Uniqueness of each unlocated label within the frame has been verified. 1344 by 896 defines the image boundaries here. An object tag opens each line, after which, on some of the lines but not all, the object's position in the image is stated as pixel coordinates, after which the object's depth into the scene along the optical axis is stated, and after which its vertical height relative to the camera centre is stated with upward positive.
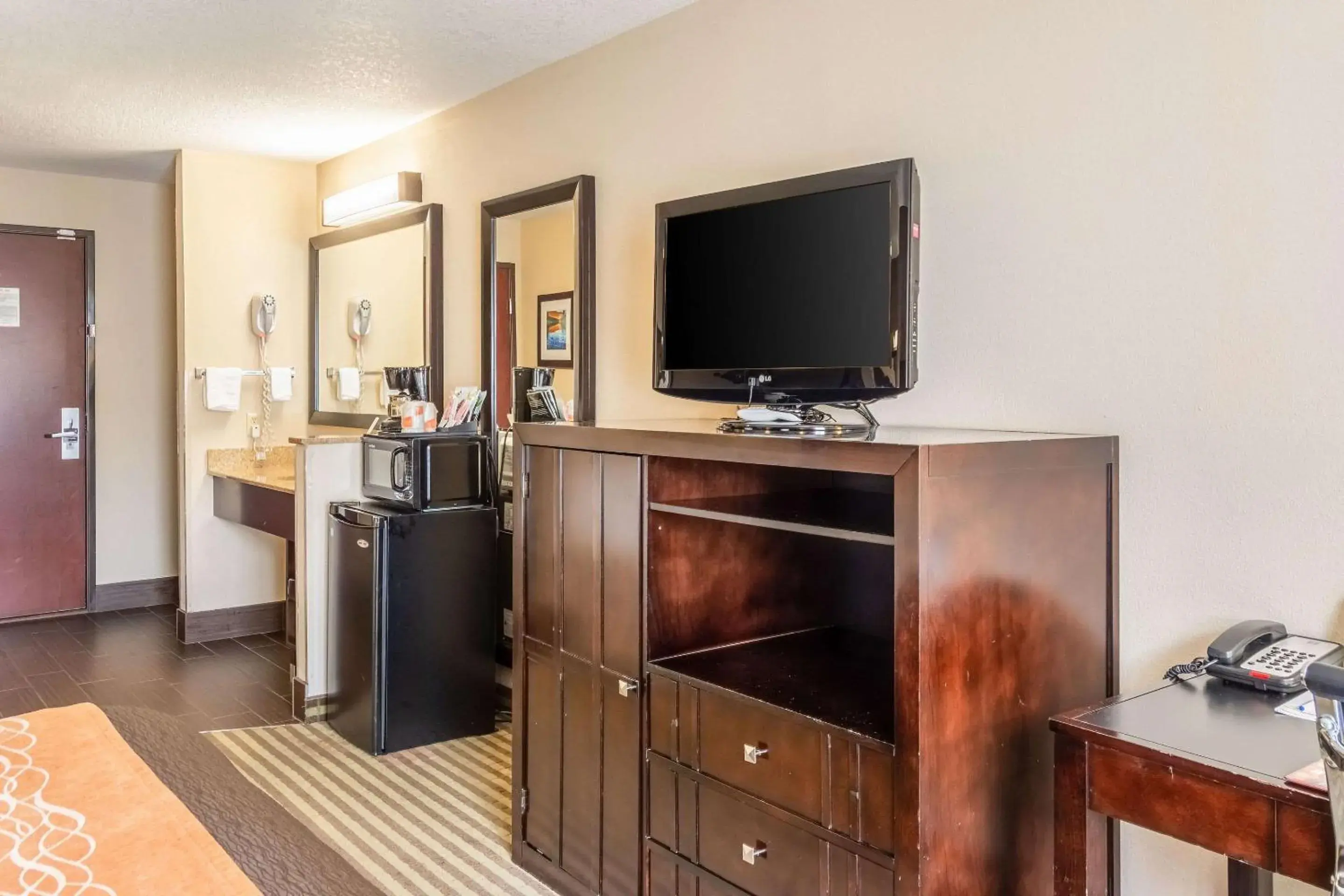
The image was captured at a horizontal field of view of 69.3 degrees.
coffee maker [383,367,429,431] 4.12 +0.17
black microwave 3.43 -0.16
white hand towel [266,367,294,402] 4.97 +0.22
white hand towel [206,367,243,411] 4.83 +0.19
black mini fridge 3.36 -0.71
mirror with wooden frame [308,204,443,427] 4.13 +0.54
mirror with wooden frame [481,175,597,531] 3.29 +0.44
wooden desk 1.22 -0.48
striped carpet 2.58 -1.16
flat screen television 2.06 +0.31
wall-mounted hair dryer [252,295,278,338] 4.98 +0.56
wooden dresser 1.62 -0.49
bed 1.13 -0.52
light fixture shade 4.16 +1.00
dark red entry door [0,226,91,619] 5.21 +0.00
